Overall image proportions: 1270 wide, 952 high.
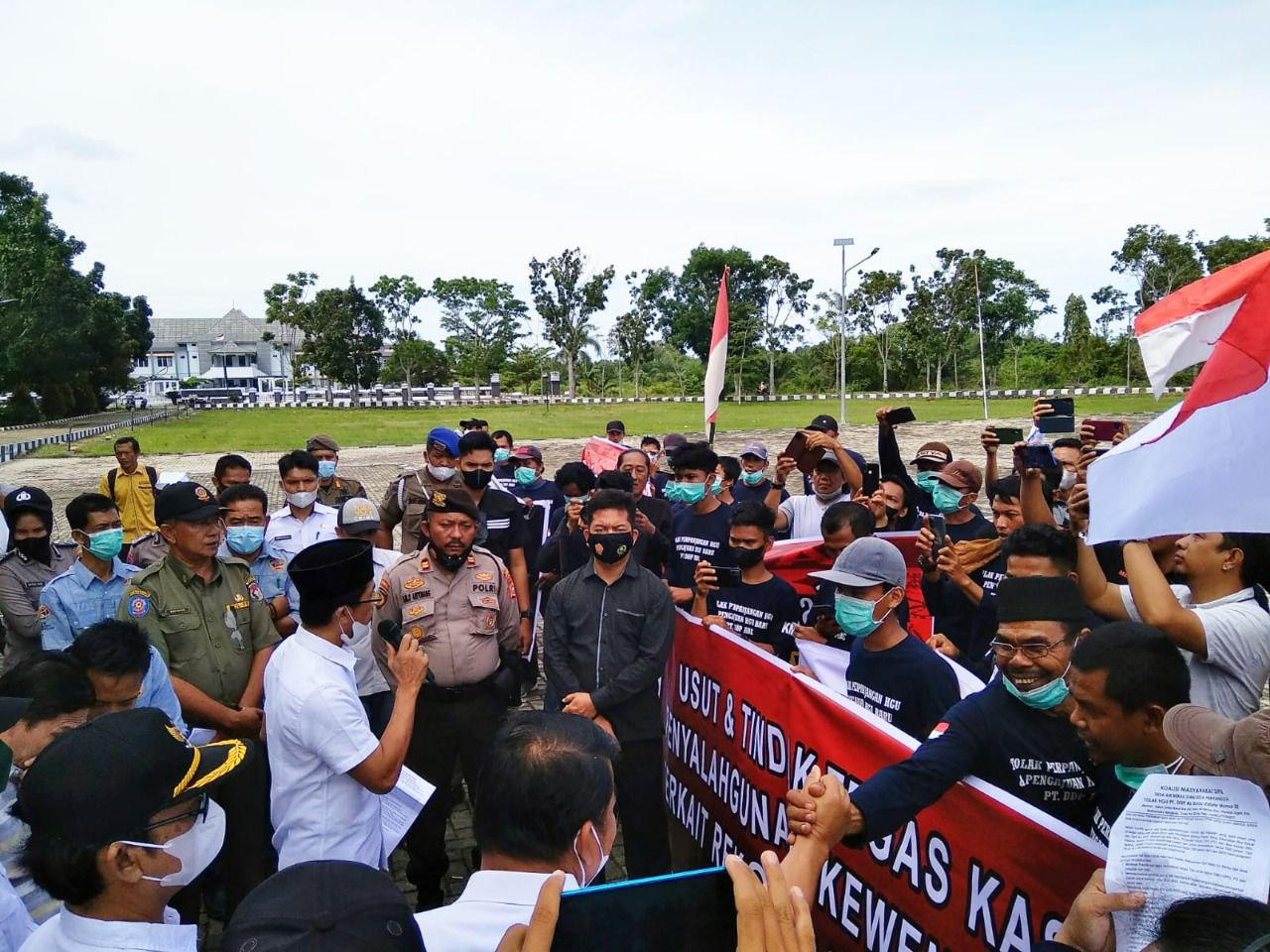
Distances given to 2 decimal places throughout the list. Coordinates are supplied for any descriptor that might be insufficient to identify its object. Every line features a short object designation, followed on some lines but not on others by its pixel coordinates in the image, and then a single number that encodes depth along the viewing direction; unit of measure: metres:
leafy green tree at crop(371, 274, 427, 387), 68.88
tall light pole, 32.50
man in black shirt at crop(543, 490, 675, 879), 3.94
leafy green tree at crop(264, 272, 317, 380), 62.28
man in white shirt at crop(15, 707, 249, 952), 1.73
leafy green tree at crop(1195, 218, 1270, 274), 47.62
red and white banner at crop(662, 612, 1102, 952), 2.43
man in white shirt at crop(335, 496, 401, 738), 4.50
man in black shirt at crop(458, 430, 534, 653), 5.77
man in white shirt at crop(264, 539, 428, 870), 2.76
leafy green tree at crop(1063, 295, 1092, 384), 58.08
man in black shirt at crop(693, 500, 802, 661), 4.35
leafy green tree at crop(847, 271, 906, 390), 66.44
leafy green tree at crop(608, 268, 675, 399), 71.06
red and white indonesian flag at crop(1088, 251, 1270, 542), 2.39
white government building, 95.06
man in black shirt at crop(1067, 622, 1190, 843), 2.16
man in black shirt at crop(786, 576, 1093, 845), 2.52
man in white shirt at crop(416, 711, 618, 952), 1.79
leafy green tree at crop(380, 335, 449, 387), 66.94
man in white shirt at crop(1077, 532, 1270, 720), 2.76
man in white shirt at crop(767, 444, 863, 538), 6.25
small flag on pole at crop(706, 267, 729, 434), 8.29
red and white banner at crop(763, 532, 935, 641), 5.27
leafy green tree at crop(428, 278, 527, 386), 73.75
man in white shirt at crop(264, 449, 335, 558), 5.57
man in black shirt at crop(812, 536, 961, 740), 3.26
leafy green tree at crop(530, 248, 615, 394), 65.69
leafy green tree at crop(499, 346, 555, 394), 67.50
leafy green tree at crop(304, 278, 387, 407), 60.22
